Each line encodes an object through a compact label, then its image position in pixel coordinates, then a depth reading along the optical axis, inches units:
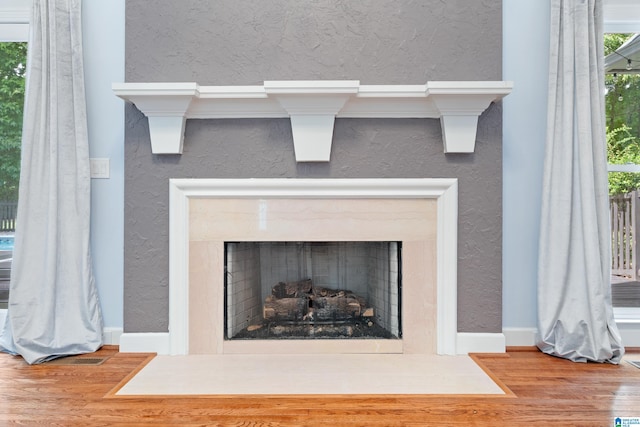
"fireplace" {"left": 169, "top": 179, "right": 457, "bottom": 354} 100.7
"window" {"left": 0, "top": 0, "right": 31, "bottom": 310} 112.8
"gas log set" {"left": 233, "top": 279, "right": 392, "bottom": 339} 106.9
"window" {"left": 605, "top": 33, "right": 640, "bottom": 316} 112.6
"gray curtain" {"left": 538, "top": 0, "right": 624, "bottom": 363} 98.3
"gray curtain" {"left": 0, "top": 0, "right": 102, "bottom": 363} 99.6
